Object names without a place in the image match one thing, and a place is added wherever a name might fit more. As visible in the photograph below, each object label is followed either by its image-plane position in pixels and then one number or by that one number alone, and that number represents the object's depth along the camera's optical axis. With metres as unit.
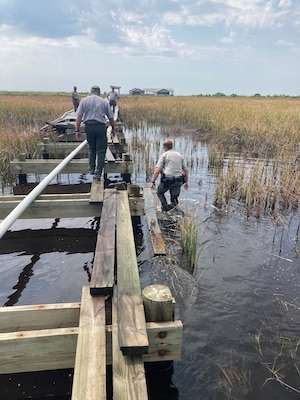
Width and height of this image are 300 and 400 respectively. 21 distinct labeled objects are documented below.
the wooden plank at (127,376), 1.99
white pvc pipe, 3.11
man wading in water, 6.83
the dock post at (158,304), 2.52
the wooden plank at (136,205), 5.57
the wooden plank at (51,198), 5.50
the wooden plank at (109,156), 8.02
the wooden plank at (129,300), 2.26
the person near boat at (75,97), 18.90
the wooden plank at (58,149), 9.34
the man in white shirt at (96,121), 6.26
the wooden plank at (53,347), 2.38
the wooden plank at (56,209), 5.17
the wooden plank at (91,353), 1.96
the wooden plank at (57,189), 8.07
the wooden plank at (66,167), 7.69
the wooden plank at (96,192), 5.30
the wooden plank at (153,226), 5.34
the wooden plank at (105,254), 2.93
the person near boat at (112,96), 19.66
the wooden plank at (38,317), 2.71
